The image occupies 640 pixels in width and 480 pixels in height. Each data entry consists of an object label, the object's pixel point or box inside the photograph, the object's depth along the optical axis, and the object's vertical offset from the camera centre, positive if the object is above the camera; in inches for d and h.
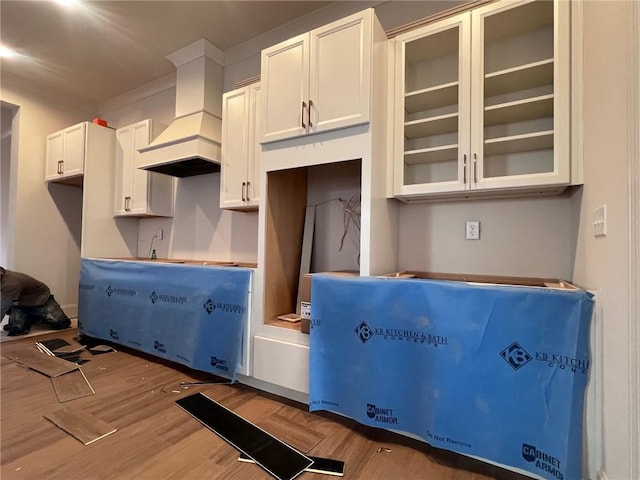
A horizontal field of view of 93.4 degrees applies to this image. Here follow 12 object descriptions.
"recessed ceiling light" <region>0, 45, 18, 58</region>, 133.8 +85.7
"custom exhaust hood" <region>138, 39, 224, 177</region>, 116.6 +51.9
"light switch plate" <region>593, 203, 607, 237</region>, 49.2 +5.6
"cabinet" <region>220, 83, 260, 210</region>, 105.7 +35.0
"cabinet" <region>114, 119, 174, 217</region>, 143.3 +30.2
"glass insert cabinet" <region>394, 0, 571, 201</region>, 64.7 +37.5
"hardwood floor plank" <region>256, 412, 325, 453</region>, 65.5 -42.5
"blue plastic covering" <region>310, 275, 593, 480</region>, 50.3 -22.3
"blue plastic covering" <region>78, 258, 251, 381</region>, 91.7 -22.9
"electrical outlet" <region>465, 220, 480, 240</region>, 82.0 +5.9
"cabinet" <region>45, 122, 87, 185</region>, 147.0 +45.8
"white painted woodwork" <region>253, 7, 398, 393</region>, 75.4 +12.0
